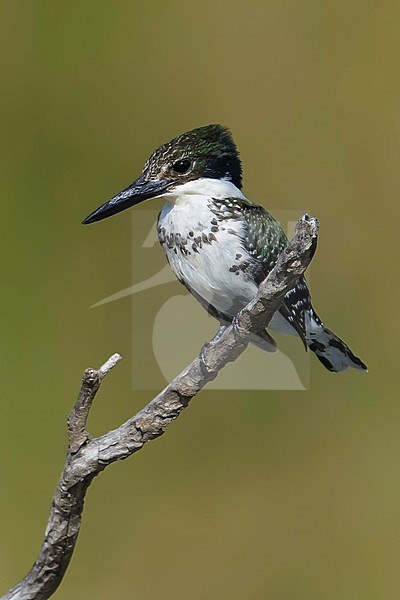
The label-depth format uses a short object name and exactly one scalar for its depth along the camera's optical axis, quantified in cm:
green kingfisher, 411
